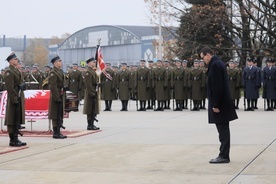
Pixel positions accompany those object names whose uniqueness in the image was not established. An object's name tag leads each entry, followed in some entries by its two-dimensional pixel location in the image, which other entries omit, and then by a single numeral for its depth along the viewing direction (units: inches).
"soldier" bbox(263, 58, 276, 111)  1021.2
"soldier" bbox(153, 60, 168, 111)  1070.4
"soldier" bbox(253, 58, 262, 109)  1026.4
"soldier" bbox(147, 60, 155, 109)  1079.6
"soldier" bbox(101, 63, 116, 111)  1101.7
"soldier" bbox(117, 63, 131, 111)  1090.1
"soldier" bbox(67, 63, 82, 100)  1167.6
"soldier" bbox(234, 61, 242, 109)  1047.9
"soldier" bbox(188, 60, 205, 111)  1049.5
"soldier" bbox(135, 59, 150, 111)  1080.2
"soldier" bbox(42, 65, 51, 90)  1149.0
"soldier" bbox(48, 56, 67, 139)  622.5
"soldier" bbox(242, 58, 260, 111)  1026.1
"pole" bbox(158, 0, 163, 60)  1658.8
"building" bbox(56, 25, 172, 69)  3152.1
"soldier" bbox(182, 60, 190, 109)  1063.0
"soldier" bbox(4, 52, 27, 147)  558.9
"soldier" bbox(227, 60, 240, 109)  1045.8
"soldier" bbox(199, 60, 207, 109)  1049.5
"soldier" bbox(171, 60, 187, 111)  1063.0
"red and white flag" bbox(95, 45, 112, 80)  814.1
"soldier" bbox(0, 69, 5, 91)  1144.1
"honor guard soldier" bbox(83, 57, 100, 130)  704.4
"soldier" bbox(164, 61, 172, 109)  1071.0
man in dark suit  452.8
